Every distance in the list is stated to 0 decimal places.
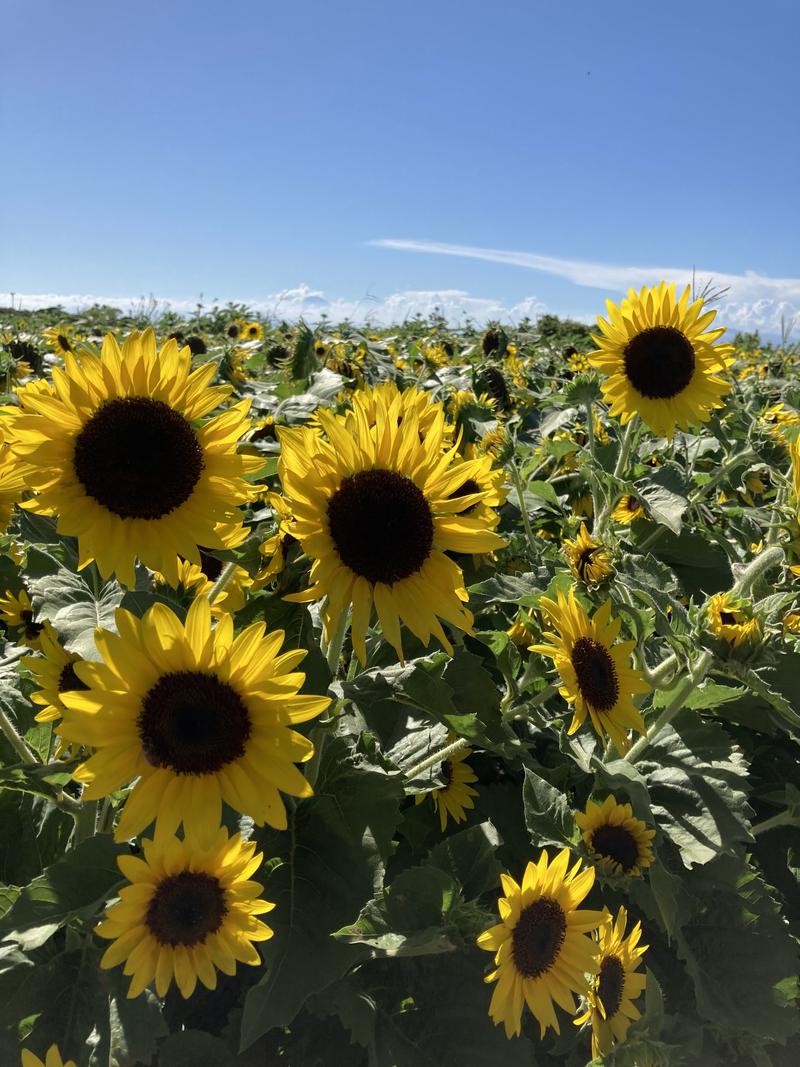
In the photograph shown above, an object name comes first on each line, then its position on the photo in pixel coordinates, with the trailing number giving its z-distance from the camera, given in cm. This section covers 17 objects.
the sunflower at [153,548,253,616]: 61
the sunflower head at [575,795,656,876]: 70
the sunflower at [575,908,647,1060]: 63
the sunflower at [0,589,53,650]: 76
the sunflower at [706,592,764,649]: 64
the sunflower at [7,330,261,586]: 54
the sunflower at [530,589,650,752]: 68
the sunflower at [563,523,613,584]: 79
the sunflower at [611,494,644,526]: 118
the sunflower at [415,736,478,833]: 77
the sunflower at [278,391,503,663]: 53
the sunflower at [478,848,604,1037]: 61
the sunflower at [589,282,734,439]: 109
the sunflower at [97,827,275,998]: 54
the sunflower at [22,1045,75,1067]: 52
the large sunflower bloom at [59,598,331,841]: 48
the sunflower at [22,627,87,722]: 61
